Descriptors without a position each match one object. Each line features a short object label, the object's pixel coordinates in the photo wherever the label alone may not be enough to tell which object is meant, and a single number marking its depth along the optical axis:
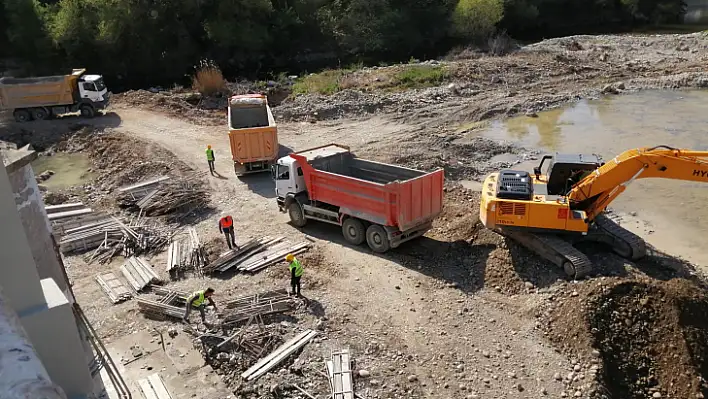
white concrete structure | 4.50
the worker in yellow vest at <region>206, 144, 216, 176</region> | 21.16
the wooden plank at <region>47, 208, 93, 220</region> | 17.70
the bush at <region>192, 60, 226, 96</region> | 31.45
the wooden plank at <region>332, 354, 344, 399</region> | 10.08
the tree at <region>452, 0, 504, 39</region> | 45.38
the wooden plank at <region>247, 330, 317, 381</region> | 10.62
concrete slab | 9.99
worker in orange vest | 15.25
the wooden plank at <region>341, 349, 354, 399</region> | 10.07
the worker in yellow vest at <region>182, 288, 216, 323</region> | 12.27
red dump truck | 14.29
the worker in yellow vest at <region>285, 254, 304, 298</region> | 12.51
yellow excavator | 12.16
